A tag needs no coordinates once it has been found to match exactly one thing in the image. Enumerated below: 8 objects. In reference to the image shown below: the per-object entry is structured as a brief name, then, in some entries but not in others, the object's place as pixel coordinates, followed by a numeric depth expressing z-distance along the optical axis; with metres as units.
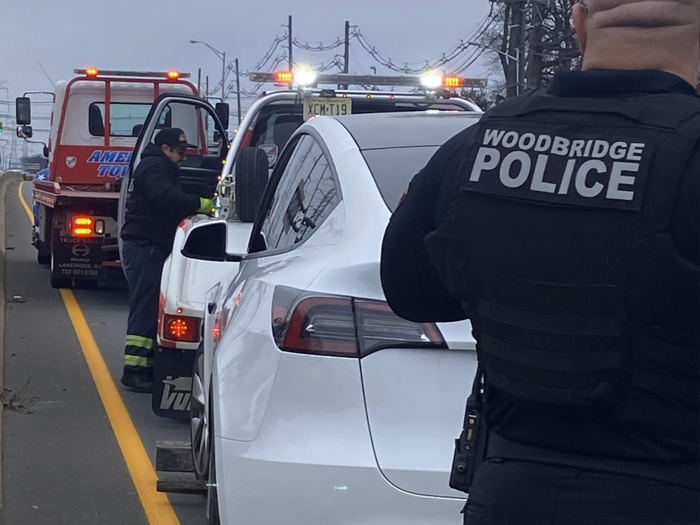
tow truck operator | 8.22
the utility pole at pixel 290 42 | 70.74
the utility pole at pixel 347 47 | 66.69
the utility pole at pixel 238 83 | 65.75
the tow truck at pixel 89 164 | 13.09
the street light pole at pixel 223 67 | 50.55
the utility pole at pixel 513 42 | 33.28
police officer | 1.88
